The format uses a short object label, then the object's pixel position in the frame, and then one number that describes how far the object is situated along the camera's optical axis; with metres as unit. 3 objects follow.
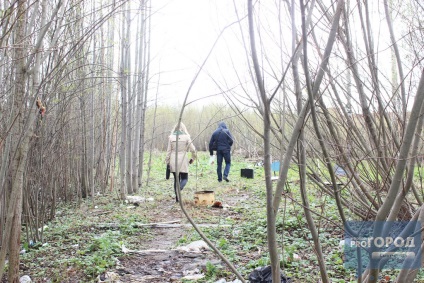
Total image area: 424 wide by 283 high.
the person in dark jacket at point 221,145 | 11.07
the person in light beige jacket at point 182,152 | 8.27
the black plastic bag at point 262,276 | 3.23
